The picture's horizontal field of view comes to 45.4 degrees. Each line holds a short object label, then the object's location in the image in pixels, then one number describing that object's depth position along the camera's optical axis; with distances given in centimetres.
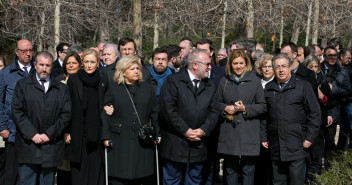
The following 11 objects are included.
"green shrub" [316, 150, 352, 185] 466
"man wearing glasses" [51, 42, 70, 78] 674
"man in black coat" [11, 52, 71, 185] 514
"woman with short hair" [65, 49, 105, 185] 532
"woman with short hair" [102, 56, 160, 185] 525
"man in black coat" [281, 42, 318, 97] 602
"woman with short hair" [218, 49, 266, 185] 544
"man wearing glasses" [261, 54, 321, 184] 530
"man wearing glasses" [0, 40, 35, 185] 577
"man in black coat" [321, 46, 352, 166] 711
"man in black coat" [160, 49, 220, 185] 532
